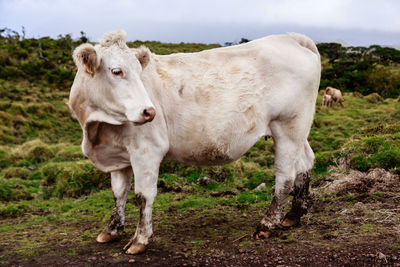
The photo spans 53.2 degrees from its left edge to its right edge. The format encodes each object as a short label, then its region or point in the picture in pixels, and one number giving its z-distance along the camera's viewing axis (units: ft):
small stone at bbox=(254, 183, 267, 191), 27.94
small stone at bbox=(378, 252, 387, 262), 14.34
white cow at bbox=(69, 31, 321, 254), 15.06
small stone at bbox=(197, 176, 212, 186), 29.45
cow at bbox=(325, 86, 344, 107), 79.61
